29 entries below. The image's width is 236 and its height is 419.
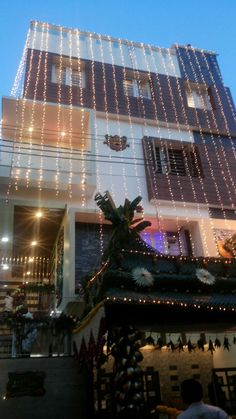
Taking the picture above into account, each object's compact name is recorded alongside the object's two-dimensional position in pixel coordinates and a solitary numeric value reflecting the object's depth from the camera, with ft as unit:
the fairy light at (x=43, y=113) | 41.29
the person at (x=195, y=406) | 11.02
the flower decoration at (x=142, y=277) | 22.26
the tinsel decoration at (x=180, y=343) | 27.33
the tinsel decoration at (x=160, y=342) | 24.66
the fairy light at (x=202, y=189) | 44.01
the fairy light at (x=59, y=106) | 41.78
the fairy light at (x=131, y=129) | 47.24
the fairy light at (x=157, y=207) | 44.35
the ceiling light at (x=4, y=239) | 40.42
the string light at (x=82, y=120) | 42.80
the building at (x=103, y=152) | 41.96
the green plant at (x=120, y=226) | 24.30
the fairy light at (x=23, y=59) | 53.84
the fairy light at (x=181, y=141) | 46.08
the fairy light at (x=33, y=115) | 40.97
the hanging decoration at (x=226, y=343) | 27.73
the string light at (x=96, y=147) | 42.74
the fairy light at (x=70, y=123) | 41.93
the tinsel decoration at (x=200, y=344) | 26.02
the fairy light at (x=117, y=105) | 46.38
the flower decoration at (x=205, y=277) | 24.45
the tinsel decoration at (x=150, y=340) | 24.03
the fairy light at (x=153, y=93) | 53.83
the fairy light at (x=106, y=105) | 46.02
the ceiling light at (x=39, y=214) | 43.30
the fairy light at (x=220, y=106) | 54.52
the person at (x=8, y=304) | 38.14
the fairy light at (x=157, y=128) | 45.87
